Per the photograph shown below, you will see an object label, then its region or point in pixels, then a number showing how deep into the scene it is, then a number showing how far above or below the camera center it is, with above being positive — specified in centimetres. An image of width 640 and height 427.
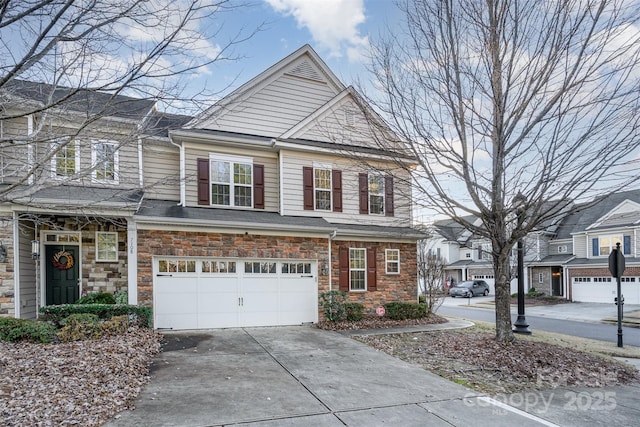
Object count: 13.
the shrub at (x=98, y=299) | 1088 -184
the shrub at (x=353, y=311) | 1242 -261
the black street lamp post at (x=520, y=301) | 1225 -240
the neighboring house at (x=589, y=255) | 2509 -207
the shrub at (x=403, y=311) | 1318 -279
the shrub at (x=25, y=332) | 838 -211
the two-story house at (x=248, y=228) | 1063 +15
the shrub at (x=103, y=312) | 938 -193
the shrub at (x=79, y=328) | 856 -212
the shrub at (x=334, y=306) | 1218 -238
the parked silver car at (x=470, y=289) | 3094 -492
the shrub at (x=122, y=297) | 1077 -179
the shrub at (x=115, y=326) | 889 -215
